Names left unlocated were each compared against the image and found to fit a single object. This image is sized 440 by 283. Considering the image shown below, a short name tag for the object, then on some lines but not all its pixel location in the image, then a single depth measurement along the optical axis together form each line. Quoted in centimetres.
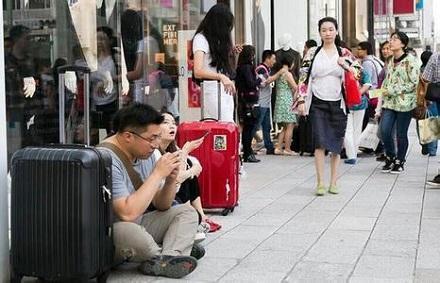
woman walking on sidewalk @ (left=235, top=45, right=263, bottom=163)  934
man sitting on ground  391
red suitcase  578
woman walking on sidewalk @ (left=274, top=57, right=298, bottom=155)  1055
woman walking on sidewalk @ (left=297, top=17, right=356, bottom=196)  695
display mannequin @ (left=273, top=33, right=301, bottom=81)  1075
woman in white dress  628
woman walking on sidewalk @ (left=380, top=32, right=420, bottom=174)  824
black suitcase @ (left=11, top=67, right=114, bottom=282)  363
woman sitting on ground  452
